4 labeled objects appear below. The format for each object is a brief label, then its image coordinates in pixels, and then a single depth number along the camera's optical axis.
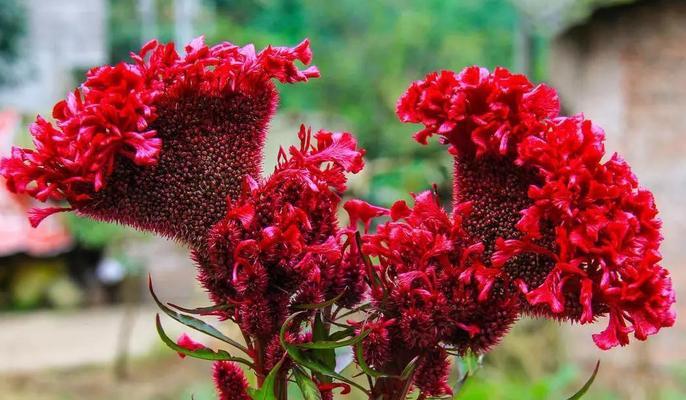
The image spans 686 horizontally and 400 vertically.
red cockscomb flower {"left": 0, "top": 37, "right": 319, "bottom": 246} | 0.64
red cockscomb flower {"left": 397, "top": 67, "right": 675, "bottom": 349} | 0.61
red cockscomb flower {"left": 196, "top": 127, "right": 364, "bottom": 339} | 0.65
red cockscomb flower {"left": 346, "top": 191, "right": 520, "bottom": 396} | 0.65
